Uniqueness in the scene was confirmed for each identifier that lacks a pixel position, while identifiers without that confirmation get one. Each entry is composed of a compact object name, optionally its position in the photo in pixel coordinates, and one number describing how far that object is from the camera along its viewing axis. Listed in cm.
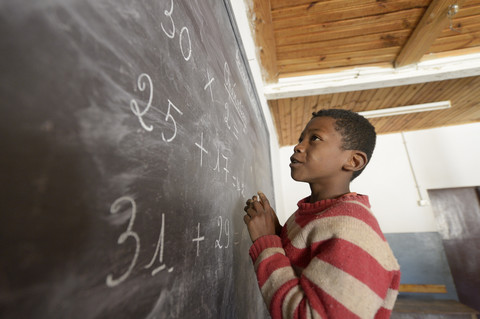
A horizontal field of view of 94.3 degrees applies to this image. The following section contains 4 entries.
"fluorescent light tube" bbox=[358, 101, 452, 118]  316
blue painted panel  374
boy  44
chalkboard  18
